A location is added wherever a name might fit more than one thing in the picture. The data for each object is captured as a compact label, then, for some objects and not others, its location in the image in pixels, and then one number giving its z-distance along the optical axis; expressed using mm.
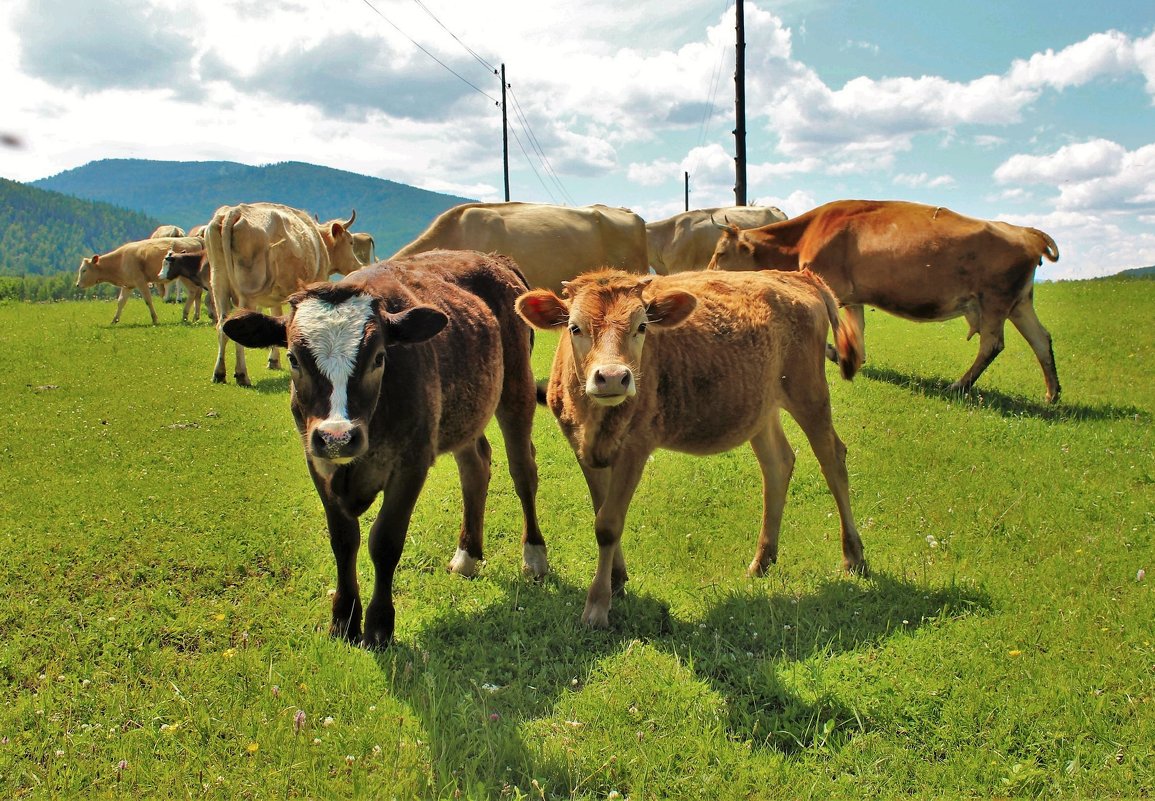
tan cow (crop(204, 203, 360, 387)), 14227
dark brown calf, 4566
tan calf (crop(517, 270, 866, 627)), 5523
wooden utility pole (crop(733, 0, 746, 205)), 23844
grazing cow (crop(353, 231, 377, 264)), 25672
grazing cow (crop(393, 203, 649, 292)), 16812
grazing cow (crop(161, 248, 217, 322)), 23109
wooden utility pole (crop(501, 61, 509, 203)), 42156
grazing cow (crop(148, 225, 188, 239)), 33872
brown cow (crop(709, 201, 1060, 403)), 12641
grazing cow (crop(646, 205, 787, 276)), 23000
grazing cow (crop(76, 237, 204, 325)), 27016
